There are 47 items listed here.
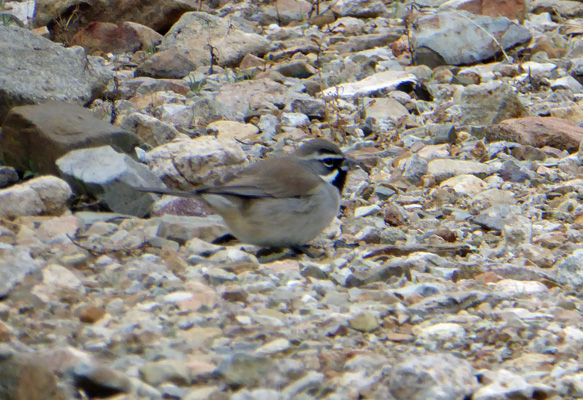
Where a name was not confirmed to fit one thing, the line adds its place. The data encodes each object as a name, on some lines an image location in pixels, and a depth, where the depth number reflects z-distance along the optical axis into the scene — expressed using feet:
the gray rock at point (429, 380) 22.61
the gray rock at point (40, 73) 49.08
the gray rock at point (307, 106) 58.75
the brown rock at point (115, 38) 70.79
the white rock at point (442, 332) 27.30
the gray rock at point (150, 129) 50.67
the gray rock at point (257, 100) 58.70
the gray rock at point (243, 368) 23.38
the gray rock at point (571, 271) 34.19
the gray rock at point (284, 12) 78.95
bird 38.65
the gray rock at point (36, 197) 38.81
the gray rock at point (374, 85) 61.82
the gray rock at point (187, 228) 37.68
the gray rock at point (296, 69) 65.36
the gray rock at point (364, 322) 27.86
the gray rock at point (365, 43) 71.72
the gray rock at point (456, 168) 49.55
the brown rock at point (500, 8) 75.46
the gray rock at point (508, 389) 23.00
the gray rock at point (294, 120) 57.31
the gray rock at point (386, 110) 58.54
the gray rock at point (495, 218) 42.14
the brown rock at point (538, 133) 53.42
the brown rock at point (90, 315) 27.27
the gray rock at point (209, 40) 67.72
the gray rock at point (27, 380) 21.75
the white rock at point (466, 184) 47.42
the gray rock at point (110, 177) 41.39
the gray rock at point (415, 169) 49.67
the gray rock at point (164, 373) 23.26
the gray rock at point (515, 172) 48.95
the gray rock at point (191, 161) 45.19
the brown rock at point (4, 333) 24.79
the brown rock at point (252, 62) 67.36
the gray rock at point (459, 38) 67.72
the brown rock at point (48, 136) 43.45
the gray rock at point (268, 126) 55.01
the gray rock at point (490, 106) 56.85
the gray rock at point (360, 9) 79.56
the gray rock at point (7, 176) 43.86
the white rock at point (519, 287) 32.50
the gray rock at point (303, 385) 23.01
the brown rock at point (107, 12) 72.69
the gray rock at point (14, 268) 28.73
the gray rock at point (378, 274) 33.27
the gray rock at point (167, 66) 64.75
